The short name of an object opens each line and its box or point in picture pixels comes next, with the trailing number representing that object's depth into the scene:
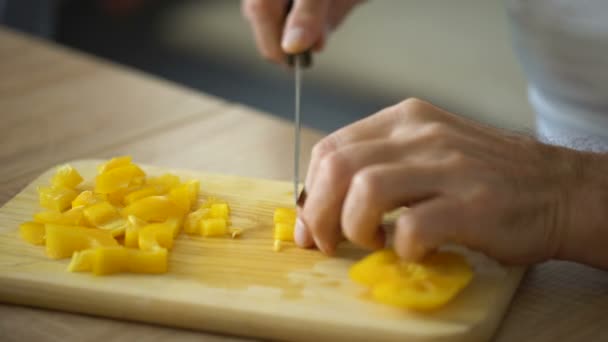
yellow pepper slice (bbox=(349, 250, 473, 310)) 0.70
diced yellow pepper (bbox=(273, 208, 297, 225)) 0.80
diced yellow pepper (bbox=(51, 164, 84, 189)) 0.84
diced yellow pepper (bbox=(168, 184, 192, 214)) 0.81
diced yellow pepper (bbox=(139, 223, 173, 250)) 0.76
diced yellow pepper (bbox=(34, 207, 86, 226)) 0.79
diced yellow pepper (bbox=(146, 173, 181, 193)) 0.84
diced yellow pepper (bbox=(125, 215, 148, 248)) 0.77
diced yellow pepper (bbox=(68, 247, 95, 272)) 0.75
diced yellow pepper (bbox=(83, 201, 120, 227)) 0.79
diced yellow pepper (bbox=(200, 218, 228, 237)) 0.79
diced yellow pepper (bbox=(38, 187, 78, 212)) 0.82
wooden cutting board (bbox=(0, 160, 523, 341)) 0.70
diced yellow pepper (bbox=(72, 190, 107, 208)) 0.81
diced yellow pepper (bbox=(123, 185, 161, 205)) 0.82
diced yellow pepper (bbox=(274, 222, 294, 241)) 0.79
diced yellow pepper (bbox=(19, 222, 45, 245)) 0.78
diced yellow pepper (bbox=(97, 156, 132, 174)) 0.84
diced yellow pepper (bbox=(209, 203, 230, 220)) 0.81
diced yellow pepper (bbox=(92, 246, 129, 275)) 0.74
